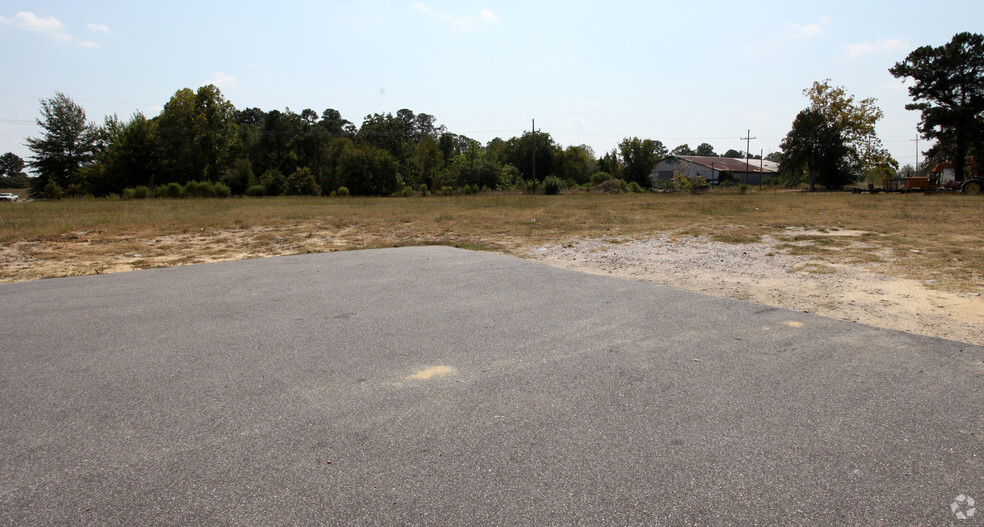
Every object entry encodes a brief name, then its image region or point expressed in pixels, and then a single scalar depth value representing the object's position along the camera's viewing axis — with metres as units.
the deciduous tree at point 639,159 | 70.50
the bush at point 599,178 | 65.66
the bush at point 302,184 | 54.19
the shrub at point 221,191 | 45.72
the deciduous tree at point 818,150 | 56.31
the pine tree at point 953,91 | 42.44
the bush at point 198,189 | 44.50
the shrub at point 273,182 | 52.97
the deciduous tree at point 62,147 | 54.62
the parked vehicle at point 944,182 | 36.12
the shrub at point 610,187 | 58.48
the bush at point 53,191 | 46.31
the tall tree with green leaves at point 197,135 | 52.75
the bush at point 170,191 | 43.06
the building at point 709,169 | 79.31
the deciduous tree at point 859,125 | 58.12
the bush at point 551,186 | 52.69
